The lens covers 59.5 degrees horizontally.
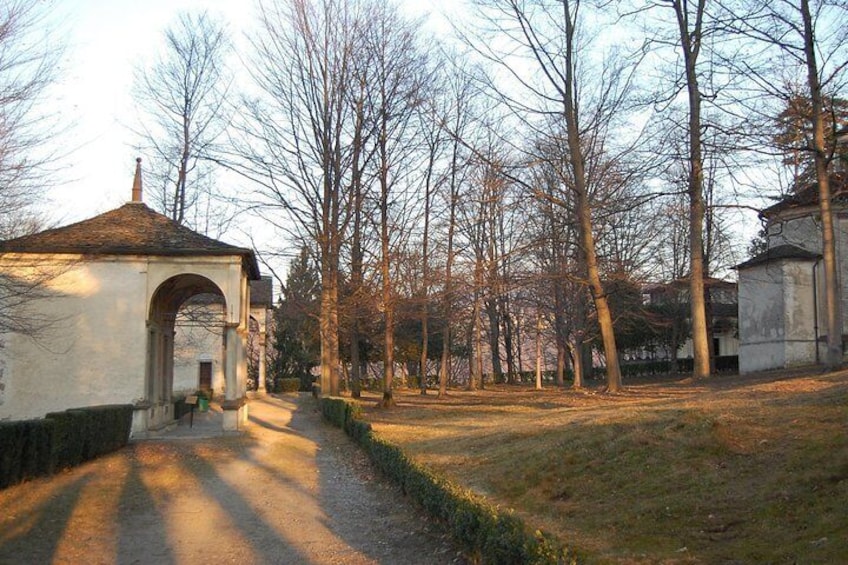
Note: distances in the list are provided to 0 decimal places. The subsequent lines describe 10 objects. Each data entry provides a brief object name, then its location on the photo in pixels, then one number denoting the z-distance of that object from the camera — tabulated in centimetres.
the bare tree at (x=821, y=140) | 1602
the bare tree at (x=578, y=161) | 2242
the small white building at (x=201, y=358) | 4381
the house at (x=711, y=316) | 4503
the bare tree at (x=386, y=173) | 2755
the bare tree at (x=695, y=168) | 1795
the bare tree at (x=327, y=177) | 2888
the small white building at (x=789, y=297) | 2919
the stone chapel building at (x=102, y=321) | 2003
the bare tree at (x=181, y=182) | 3659
